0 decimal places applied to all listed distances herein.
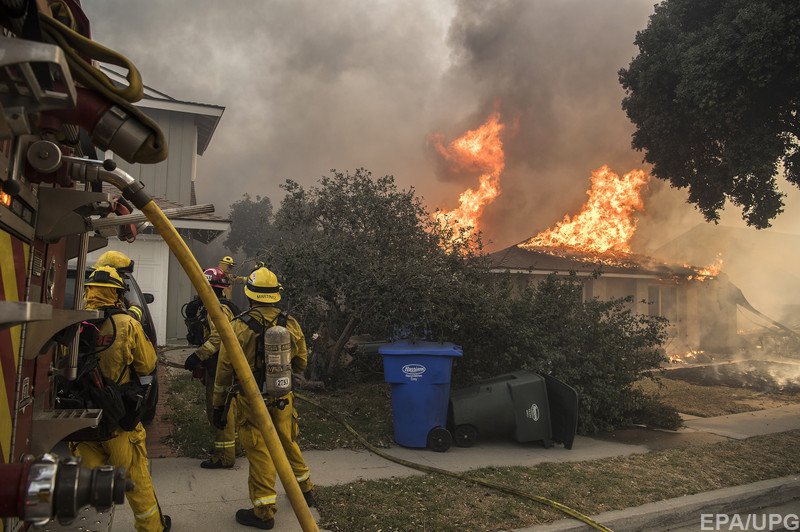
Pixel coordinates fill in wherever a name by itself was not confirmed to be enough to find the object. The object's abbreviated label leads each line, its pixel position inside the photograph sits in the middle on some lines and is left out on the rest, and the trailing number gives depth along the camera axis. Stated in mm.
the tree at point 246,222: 34469
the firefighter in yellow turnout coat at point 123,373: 3295
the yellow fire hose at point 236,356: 1914
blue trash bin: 6078
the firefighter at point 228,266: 7295
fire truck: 1216
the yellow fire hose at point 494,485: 4320
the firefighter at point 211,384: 4930
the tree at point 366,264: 7629
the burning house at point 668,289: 18289
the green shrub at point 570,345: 7605
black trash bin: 6438
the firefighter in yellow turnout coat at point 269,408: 3959
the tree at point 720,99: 9016
